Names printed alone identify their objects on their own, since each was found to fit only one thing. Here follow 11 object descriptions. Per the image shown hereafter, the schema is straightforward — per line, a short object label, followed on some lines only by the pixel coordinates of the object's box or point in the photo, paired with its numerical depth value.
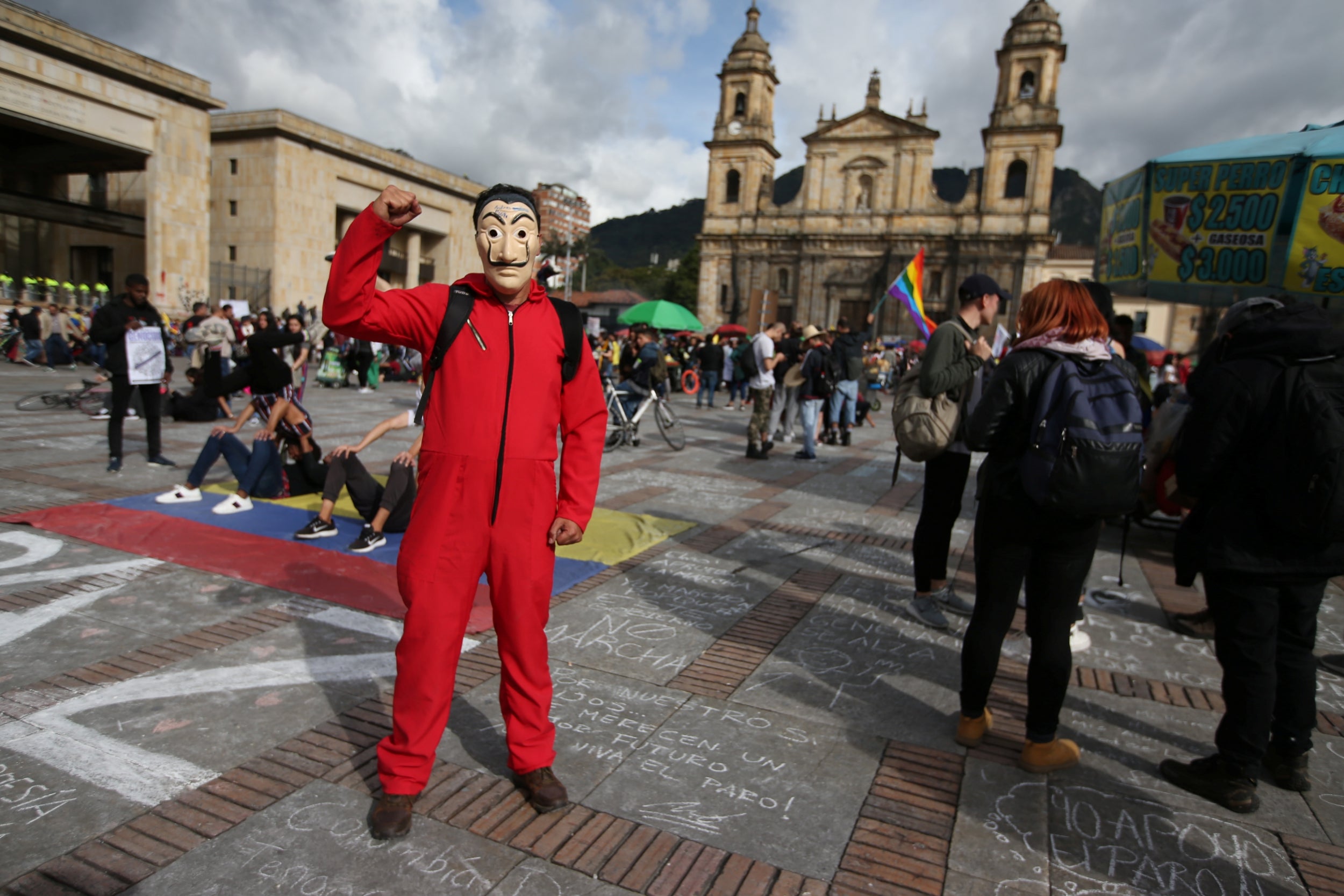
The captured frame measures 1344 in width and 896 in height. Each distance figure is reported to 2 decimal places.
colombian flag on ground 4.34
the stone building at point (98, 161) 24.83
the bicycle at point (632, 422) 9.98
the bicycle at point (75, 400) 10.20
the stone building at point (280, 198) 33.53
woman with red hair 2.65
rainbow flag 8.88
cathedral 48.78
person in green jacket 3.90
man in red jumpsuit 2.24
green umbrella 14.54
